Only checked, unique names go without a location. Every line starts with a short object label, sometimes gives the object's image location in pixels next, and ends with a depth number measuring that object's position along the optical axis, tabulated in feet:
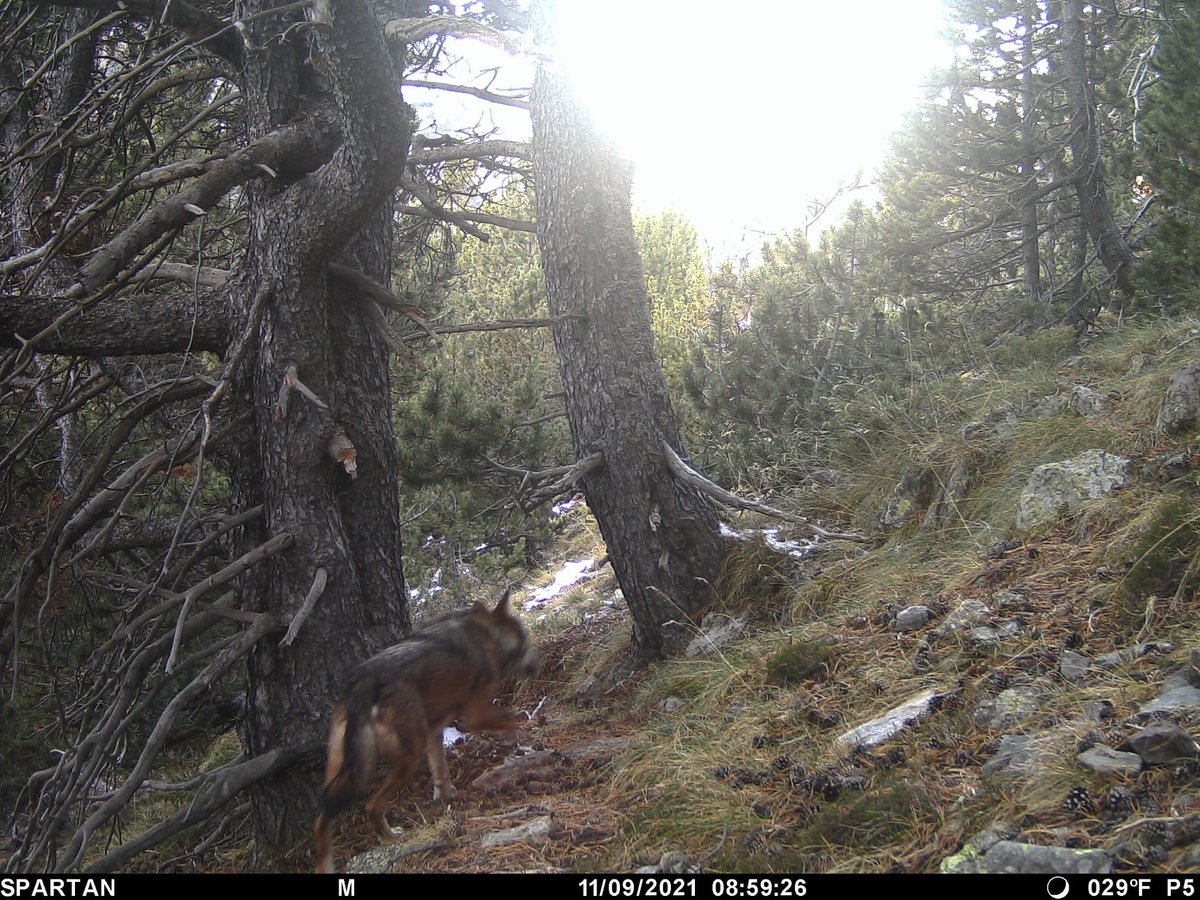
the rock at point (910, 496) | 18.28
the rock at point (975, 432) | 18.90
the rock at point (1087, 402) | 17.87
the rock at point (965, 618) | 13.11
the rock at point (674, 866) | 9.43
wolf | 10.24
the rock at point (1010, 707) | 10.63
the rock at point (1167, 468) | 13.97
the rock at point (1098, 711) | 9.94
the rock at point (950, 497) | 17.34
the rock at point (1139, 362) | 18.93
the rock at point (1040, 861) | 7.82
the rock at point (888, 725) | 11.12
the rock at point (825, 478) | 21.31
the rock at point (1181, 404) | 15.16
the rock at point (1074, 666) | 11.04
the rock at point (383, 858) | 11.29
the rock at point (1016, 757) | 9.53
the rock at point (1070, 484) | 15.16
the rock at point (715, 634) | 16.51
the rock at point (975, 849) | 8.27
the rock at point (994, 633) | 12.42
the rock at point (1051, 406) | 18.75
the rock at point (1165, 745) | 8.73
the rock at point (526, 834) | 11.13
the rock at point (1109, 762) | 8.87
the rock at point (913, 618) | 13.93
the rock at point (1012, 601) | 13.10
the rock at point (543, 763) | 13.43
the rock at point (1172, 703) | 9.50
